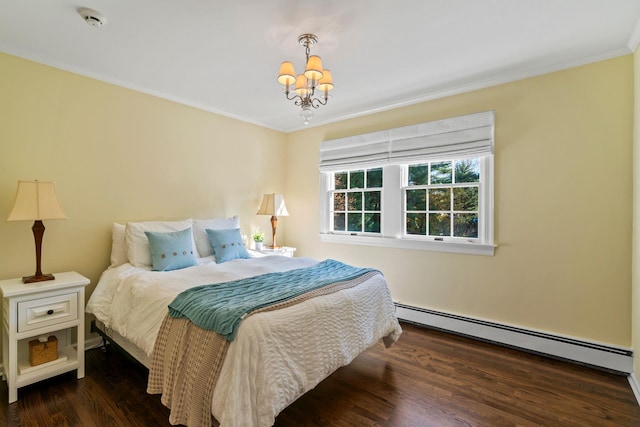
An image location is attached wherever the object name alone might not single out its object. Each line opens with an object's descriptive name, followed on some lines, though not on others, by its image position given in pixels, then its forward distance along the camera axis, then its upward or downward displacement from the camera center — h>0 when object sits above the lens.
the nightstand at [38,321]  2.01 -0.76
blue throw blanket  1.58 -0.51
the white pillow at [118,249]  2.77 -0.34
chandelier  2.01 +0.91
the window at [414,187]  3.02 +0.28
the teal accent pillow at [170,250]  2.65 -0.35
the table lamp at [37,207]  2.14 +0.03
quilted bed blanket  1.51 -0.66
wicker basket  2.16 -0.99
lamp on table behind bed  4.06 +0.06
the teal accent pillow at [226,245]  3.15 -0.35
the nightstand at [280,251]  3.91 -0.52
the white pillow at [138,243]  2.71 -0.28
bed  1.46 -0.69
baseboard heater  2.40 -1.14
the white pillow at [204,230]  3.23 -0.20
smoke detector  1.92 +1.24
